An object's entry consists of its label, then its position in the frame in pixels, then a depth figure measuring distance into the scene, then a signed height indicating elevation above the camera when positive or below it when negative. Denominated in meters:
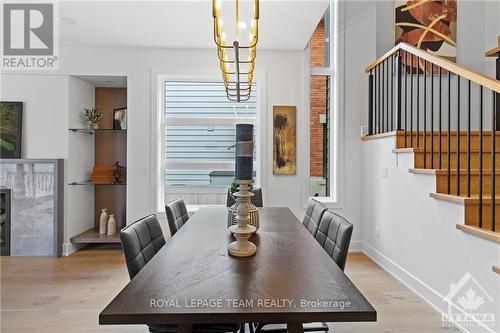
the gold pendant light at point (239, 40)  1.62 +0.80
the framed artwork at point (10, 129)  3.78 +0.43
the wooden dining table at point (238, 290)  1.03 -0.47
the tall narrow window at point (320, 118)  4.52 +0.70
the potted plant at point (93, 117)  4.10 +0.63
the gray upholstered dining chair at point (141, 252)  1.55 -0.47
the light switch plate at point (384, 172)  3.44 -0.07
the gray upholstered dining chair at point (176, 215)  2.38 -0.41
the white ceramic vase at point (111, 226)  4.12 -0.81
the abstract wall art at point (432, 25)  4.35 +1.97
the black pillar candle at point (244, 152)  1.43 +0.06
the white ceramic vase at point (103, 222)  4.18 -0.77
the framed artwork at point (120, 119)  4.25 +0.63
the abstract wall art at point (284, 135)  4.06 +0.39
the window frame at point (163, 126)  4.07 +0.51
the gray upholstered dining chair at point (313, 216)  2.28 -0.39
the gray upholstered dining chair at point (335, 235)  1.69 -0.42
